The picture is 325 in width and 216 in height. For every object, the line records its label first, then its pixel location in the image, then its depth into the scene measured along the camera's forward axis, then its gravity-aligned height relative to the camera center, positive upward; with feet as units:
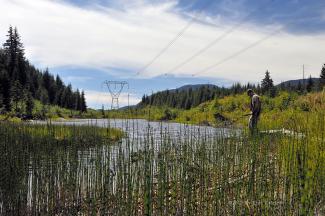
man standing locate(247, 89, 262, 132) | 46.44 +0.99
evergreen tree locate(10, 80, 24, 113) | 209.15 +13.74
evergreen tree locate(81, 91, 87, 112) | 379.65 +17.45
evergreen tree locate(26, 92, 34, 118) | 199.83 +9.85
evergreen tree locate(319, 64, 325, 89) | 234.50 +26.88
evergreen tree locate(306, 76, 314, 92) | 247.29 +22.91
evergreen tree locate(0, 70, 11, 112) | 212.29 +17.23
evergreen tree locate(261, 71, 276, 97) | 154.71 +15.34
